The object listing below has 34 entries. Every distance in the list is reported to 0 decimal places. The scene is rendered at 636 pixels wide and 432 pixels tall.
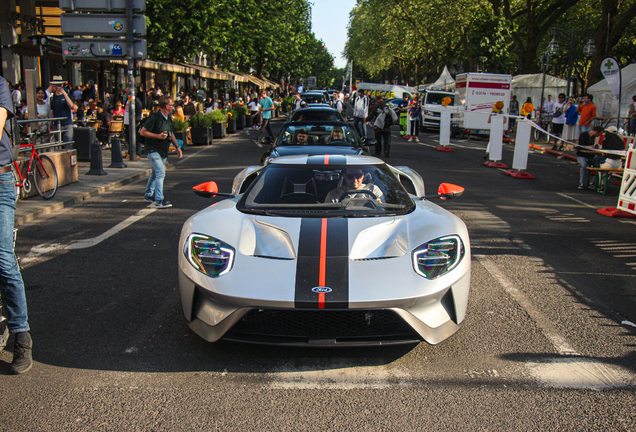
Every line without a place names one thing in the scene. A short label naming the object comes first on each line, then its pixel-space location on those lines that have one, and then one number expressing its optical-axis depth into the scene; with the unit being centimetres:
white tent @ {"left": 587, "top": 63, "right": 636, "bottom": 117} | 2556
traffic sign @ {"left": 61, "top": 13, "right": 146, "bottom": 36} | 1498
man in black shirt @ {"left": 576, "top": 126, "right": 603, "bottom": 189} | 1212
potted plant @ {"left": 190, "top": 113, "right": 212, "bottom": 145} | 2047
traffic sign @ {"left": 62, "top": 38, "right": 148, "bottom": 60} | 1515
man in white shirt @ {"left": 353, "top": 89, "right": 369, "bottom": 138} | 1977
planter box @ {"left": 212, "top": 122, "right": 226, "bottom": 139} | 2305
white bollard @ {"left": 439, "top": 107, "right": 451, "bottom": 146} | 2044
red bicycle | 943
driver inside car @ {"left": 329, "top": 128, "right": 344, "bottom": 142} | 962
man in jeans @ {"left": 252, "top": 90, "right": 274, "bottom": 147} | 2531
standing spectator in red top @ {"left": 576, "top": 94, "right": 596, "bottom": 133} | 1825
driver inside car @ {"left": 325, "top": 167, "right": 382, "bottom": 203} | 471
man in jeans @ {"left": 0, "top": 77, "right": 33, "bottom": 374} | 350
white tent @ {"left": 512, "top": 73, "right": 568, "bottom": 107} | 3238
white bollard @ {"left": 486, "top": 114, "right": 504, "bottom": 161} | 1544
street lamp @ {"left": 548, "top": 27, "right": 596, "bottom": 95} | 2728
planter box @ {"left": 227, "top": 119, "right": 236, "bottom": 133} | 2627
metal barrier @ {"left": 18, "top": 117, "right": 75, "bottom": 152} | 1012
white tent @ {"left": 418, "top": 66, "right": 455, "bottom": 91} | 4188
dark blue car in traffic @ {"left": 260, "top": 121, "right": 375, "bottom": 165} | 895
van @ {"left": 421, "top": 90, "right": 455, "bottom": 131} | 3037
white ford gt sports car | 343
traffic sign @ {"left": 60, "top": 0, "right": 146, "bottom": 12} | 1471
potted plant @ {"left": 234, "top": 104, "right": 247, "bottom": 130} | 2831
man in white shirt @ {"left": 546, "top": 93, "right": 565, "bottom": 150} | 2294
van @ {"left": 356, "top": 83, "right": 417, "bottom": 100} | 4861
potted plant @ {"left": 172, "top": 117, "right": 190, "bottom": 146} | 1750
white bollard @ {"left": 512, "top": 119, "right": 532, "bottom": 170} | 1352
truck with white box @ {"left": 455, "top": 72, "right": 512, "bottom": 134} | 2608
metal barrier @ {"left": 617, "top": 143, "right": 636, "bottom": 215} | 896
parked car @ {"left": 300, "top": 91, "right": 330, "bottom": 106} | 3120
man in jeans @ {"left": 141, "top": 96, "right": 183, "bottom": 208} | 924
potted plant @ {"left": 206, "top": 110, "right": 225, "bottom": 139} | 2241
